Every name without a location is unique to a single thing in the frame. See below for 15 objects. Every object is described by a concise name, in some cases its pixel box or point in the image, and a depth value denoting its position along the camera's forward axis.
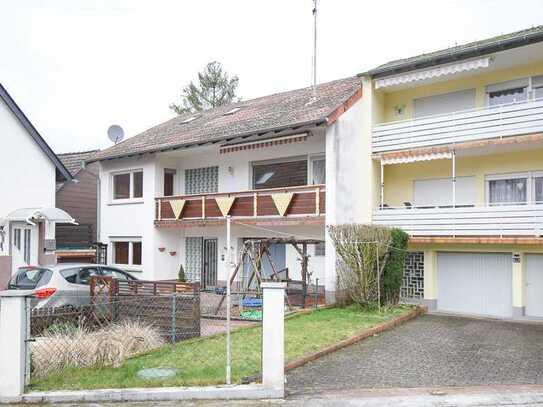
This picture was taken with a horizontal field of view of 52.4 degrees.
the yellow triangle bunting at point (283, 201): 19.14
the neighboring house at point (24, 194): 19.23
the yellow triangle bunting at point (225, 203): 21.05
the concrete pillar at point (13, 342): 8.12
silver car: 13.70
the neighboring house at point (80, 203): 27.09
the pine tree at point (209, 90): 49.31
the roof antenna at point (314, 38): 19.90
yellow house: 16.73
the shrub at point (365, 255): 16.14
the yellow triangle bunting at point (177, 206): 22.69
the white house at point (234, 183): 18.59
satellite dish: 29.05
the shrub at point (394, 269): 16.64
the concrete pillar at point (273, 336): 8.24
